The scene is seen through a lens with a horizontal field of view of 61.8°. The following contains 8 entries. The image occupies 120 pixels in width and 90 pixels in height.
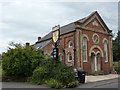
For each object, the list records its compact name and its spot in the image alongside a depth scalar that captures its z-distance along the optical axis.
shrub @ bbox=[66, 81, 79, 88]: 7.73
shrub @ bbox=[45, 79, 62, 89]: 7.56
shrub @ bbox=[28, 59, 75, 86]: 7.93
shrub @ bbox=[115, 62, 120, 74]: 17.85
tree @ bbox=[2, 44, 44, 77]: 9.61
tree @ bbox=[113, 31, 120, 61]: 29.72
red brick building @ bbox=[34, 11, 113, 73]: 15.02
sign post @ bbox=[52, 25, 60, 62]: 9.06
